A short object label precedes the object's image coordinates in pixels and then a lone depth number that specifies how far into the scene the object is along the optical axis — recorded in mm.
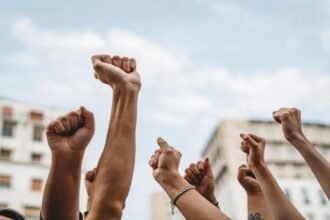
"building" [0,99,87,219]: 29547
